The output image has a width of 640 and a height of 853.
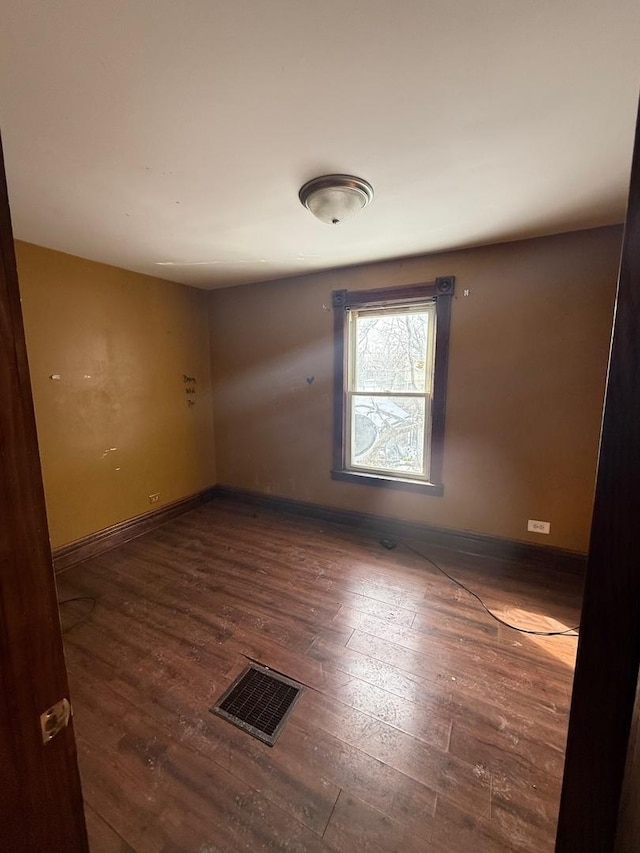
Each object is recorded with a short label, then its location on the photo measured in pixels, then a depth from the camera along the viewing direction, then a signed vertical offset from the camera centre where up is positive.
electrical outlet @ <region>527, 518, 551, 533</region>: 2.61 -1.09
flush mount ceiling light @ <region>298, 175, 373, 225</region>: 1.65 +0.92
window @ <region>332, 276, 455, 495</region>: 2.88 -0.02
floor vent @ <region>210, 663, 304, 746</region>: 1.47 -1.45
